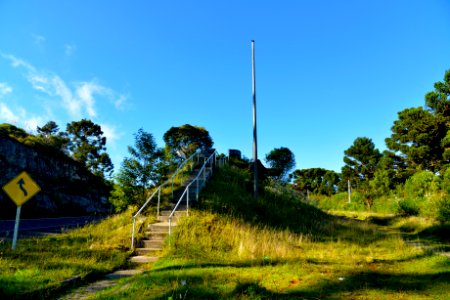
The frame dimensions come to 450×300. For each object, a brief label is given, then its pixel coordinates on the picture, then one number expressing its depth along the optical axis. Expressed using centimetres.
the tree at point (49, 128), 4752
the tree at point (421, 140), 3234
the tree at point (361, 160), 4816
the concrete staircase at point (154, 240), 761
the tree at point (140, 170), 1202
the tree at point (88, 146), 4741
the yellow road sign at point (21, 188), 797
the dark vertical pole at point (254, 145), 1373
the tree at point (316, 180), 6544
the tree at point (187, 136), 4475
